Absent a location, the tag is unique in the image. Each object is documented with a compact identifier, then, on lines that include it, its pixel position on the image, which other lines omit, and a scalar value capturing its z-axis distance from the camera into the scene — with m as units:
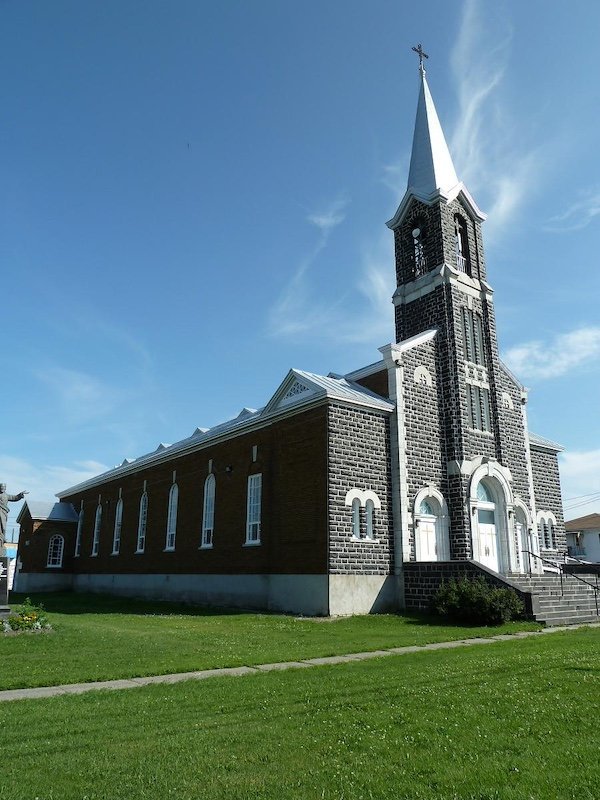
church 23.28
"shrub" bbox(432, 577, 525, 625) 19.23
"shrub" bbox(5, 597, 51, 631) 16.67
